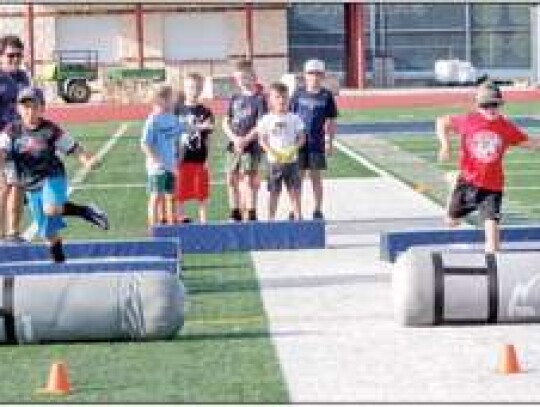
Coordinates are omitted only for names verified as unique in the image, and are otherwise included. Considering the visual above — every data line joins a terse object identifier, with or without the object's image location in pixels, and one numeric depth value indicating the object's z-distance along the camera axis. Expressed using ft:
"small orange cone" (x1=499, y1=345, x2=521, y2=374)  33.09
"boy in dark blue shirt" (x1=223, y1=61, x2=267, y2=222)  57.93
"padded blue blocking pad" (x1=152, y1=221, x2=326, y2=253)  53.98
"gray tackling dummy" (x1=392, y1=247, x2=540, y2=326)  38.37
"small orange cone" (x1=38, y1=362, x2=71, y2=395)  31.63
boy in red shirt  45.55
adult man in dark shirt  50.60
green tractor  185.16
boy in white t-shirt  55.98
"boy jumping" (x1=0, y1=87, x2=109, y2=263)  45.39
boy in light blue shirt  55.21
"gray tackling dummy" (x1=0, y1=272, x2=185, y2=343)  36.88
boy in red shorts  57.72
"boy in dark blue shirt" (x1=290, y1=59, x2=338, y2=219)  57.82
